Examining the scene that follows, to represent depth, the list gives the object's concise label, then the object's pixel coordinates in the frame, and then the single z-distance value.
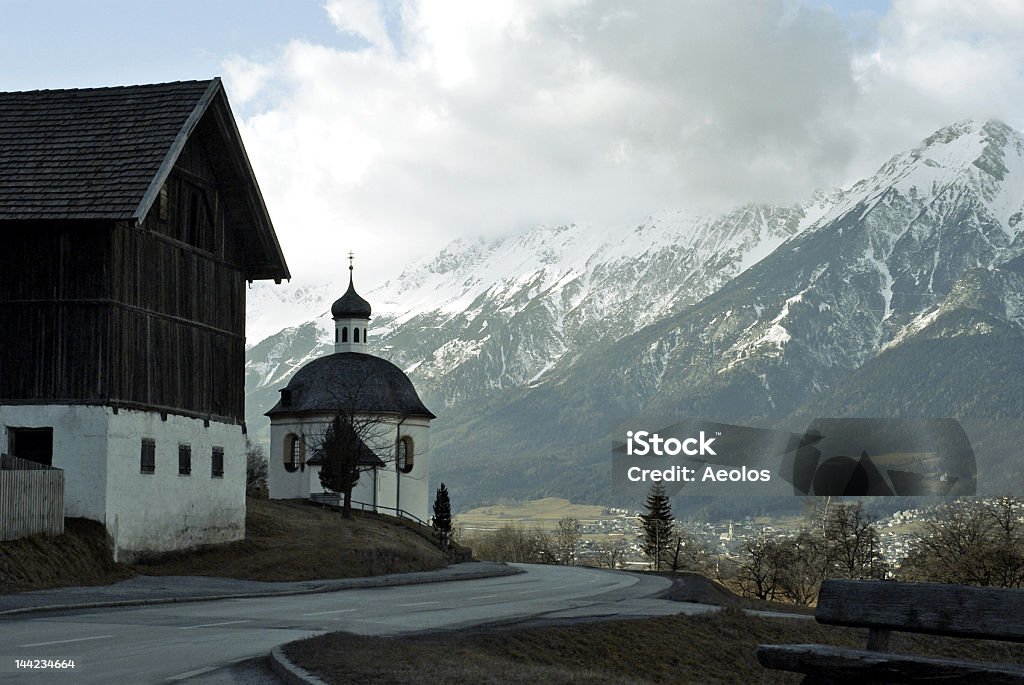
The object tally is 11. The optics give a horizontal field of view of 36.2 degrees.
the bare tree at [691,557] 115.52
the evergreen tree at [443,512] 82.12
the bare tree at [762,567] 75.06
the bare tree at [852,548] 88.81
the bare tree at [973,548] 63.69
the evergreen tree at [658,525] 114.81
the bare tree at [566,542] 125.84
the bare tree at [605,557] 126.00
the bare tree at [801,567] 79.44
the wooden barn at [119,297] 38.91
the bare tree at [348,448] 70.69
